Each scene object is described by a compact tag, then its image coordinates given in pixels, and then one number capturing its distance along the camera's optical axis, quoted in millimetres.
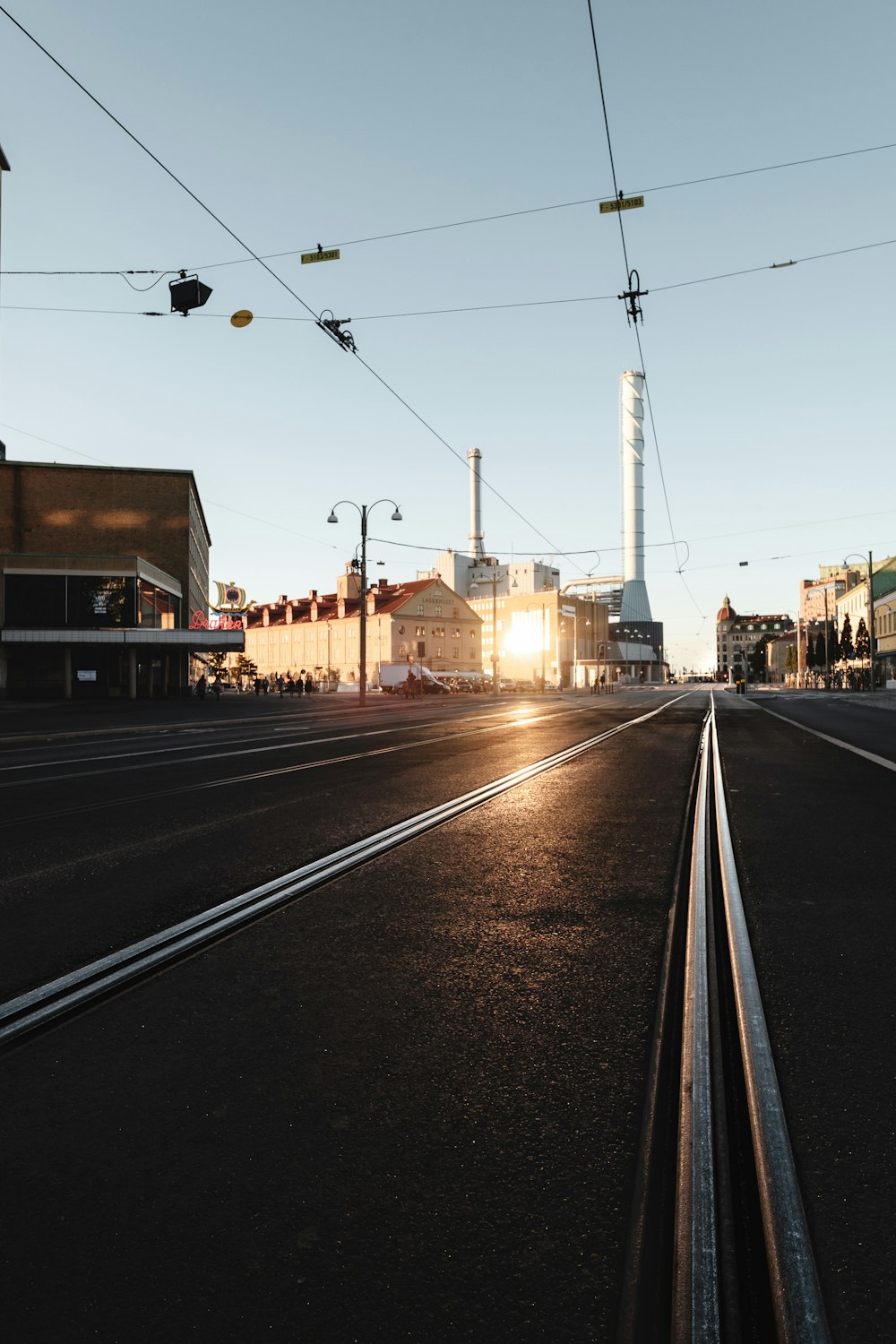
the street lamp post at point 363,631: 36275
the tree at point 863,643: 80250
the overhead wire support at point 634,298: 16609
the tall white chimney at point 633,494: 164000
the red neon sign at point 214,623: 61812
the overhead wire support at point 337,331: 19125
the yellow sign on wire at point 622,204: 15945
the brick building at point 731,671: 157525
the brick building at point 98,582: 47500
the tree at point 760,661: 179000
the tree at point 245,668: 110812
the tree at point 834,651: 99500
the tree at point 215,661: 91438
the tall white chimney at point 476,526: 159000
